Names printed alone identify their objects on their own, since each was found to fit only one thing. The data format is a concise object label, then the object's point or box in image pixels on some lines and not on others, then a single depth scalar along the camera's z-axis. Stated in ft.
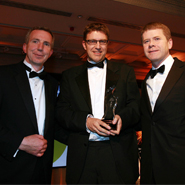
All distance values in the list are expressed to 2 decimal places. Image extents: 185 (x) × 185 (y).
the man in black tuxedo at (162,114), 5.40
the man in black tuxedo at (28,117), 5.57
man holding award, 5.70
